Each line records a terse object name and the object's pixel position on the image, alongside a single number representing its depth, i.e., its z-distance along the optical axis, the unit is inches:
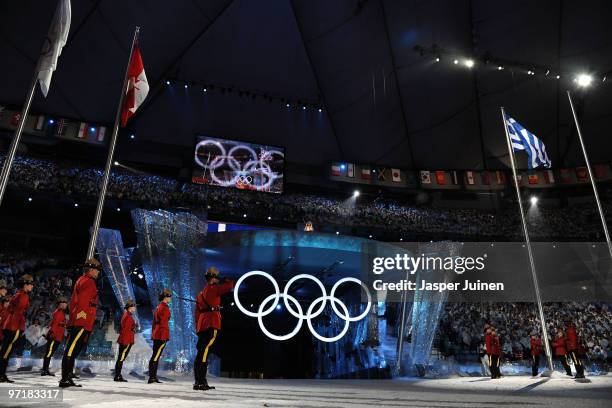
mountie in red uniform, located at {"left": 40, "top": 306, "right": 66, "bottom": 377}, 439.1
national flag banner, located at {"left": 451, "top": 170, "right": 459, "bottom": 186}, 1524.0
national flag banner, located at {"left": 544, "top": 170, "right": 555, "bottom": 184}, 1505.8
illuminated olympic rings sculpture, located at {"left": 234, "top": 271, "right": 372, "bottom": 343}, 609.9
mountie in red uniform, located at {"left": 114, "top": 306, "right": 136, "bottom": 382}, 418.9
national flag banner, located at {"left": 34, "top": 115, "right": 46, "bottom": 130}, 1171.4
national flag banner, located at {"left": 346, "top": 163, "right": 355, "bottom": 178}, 1461.6
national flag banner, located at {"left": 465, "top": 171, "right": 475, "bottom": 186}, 1524.9
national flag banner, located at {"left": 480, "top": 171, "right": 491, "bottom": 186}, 1518.2
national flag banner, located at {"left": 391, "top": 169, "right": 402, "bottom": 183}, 1510.8
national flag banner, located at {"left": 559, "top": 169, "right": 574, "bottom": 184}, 1486.3
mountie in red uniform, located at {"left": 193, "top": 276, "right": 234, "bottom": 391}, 303.4
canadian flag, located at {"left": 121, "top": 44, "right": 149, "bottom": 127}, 443.8
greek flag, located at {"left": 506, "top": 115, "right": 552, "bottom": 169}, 600.7
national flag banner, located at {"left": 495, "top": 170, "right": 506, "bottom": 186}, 1515.4
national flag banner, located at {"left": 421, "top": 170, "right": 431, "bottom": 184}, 1520.7
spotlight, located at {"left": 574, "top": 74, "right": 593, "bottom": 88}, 1155.1
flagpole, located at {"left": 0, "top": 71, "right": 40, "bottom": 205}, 257.3
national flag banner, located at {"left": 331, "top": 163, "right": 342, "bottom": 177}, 1443.3
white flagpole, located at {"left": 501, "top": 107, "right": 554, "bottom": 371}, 502.3
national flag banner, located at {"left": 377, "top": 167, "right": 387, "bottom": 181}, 1504.7
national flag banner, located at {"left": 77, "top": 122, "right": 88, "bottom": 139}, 1200.2
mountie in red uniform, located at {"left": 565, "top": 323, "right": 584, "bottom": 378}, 562.6
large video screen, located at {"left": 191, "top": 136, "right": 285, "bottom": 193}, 1264.8
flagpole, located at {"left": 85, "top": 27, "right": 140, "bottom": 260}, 332.1
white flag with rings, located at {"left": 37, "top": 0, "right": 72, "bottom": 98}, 320.2
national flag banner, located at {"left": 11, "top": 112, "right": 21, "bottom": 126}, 1146.0
